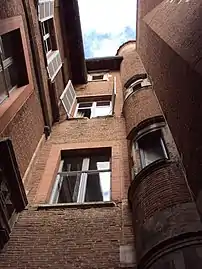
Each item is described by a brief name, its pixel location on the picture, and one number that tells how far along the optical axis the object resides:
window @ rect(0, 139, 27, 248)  3.80
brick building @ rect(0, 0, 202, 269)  3.32
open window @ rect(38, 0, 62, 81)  6.40
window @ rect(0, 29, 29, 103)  4.97
